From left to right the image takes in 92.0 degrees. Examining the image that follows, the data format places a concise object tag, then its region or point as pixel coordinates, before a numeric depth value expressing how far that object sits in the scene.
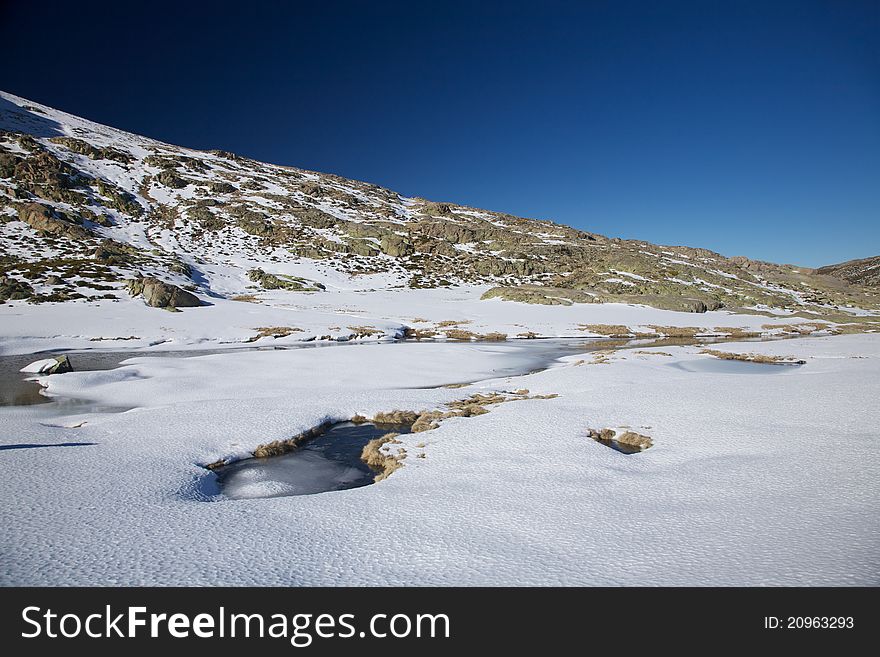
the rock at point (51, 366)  17.92
